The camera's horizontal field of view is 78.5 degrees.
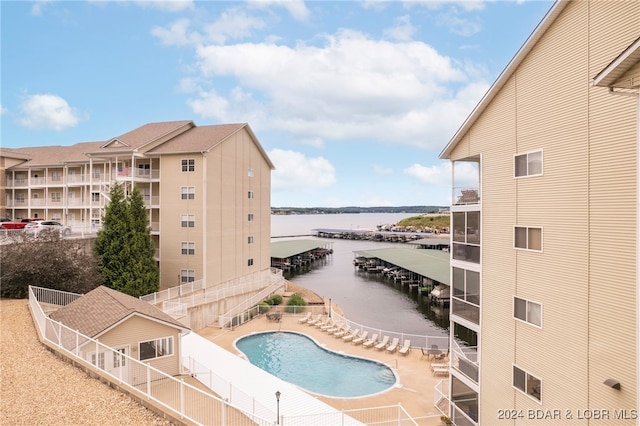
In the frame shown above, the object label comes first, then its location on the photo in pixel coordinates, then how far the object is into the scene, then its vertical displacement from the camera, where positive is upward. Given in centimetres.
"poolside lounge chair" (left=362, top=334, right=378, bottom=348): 2624 -891
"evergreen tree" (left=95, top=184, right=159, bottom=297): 2834 -282
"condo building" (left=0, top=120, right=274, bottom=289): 3294 +214
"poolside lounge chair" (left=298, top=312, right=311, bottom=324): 3102 -859
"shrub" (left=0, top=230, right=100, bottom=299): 2200 -319
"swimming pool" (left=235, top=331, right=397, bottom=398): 2058 -926
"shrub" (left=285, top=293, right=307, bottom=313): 3603 -841
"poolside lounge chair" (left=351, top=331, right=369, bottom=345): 2677 -885
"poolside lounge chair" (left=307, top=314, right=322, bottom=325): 3042 -860
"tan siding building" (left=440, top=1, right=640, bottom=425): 966 -58
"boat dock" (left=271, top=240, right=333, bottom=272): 7098 -762
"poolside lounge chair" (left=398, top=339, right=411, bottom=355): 2511 -895
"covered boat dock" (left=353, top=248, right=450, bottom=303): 4838 -746
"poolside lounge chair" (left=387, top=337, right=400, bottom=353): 2539 -889
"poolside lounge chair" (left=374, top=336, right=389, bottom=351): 2577 -888
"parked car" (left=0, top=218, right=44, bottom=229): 3394 -117
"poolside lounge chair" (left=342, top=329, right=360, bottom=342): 2730 -885
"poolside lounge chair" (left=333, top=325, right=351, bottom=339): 2794 -879
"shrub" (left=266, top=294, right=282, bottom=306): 3631 -838
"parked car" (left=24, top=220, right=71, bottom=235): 3316 -118
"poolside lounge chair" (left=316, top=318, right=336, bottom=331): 2945 -870
